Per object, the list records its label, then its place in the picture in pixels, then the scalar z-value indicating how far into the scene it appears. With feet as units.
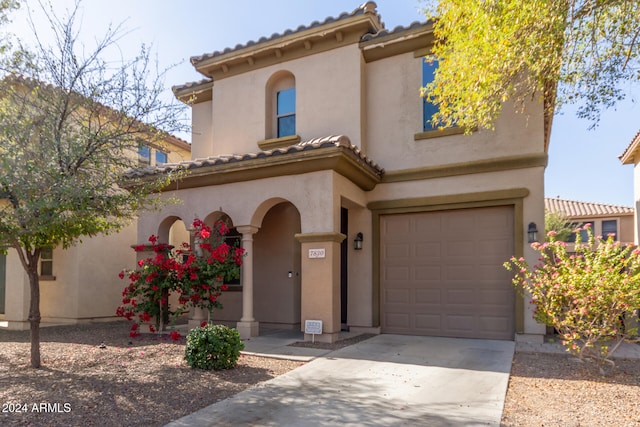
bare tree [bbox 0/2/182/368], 18.76
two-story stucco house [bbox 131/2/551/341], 28.48
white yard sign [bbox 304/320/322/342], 27.32
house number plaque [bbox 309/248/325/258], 27.66
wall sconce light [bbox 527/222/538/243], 28.13
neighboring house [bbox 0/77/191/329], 38.73
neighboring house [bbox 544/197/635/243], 76.48
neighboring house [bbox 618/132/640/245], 48.65
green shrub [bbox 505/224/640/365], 19.51
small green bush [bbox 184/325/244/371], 20.68
